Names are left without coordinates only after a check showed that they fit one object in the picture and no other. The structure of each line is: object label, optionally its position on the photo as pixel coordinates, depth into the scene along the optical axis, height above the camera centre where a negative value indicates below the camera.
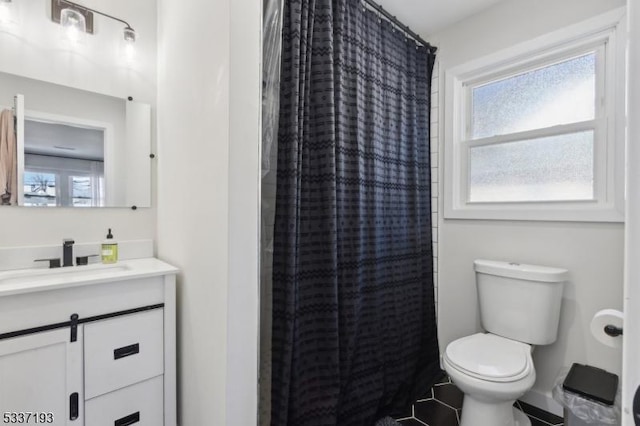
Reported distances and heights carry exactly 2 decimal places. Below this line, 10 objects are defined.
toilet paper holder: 0.69 -0.27
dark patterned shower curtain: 1.31 -0.07
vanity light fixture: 1.43 +0.95
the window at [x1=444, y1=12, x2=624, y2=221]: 1.54 +0.49
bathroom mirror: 1.37 +0.55
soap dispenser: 1.50 -0.21
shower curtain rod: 1.73 +1.18
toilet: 1.32 -0.69
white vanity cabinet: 1.02 -0.52
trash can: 1.21 -0.77
